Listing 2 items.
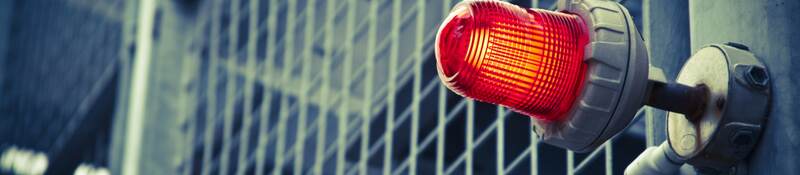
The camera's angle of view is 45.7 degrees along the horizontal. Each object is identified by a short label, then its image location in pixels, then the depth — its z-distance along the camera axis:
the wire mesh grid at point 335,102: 4.48
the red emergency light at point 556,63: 1.44
